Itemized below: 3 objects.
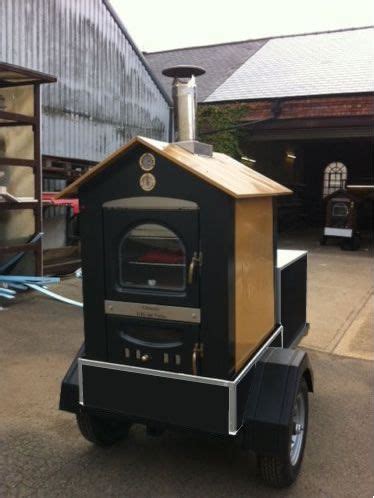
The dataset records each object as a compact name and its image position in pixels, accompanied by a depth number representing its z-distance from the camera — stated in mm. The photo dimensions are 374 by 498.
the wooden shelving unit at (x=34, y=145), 7484
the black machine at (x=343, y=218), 14500
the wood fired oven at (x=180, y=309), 2824
